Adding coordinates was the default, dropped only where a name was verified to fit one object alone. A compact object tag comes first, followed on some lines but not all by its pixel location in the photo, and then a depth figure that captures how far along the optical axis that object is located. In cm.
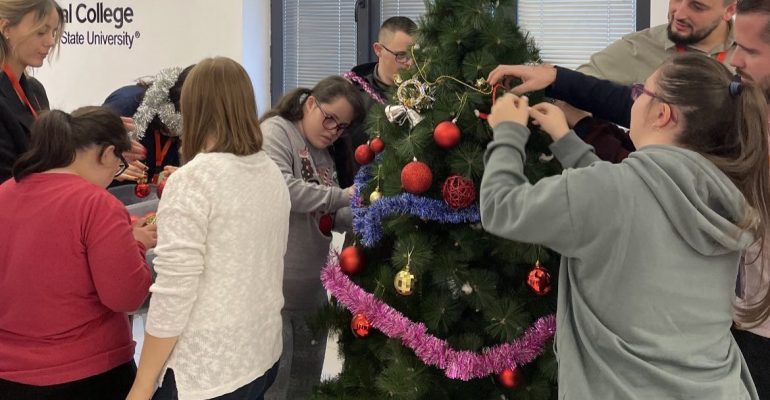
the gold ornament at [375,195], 184
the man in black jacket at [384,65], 290
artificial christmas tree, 171
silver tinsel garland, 287
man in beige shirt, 243
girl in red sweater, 177
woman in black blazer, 231
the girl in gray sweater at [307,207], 235
